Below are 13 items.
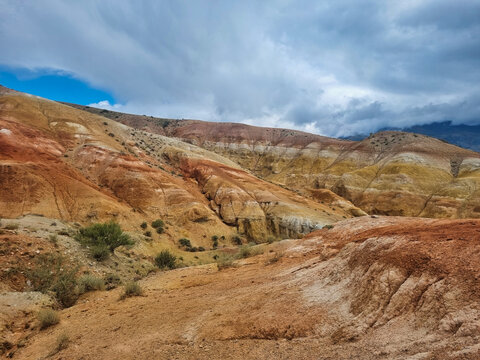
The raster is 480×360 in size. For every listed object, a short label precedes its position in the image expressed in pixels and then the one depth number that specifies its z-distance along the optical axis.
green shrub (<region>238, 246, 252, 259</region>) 16.64
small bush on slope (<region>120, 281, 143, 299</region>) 10.94
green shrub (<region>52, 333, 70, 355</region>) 7.08
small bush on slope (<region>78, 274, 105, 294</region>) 12.08
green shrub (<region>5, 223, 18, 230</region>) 14.53
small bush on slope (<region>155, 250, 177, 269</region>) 19.98
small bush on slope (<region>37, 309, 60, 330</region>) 8.72
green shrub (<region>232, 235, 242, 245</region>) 36.97
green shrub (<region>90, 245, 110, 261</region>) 15.45
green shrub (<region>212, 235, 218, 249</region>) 34.36
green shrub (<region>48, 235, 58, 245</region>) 14.48
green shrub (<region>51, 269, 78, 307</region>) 10.93
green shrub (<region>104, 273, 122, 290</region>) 12.67
